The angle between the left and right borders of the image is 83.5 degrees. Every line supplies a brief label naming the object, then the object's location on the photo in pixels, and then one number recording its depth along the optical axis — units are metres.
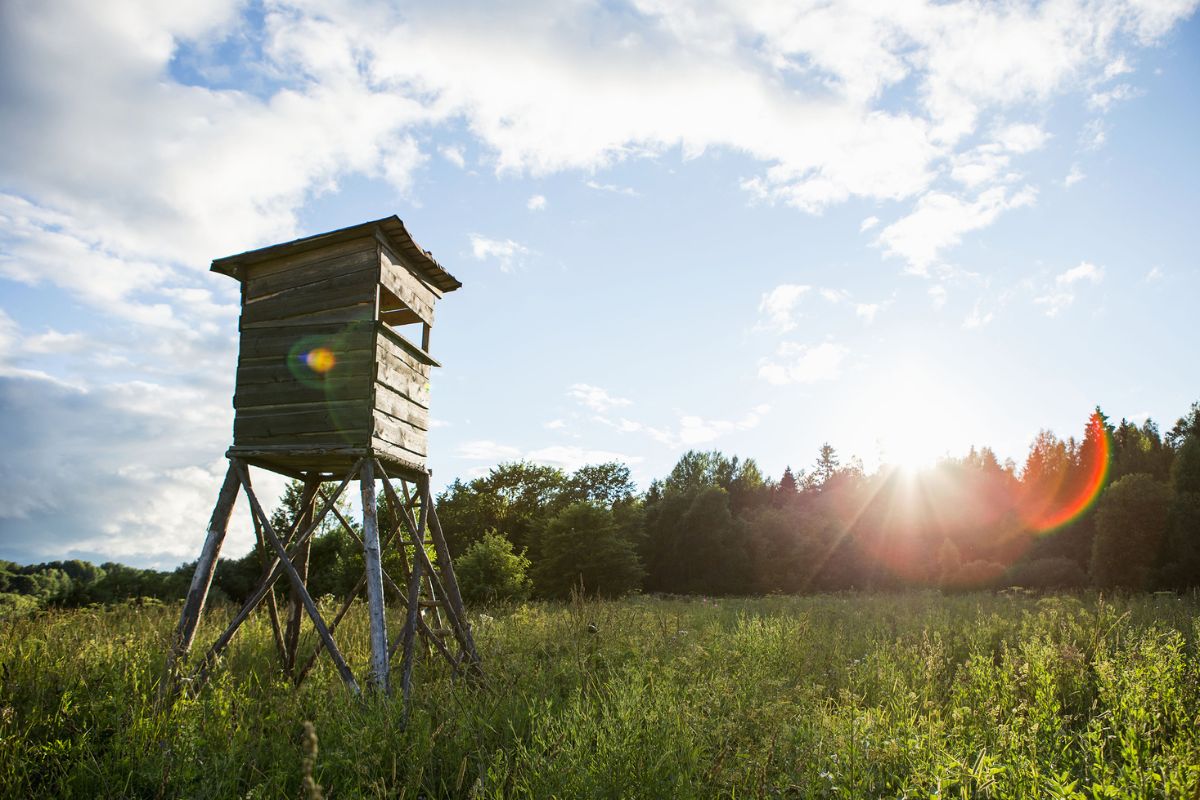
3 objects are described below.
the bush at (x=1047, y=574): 29.44
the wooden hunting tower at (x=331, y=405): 8.34
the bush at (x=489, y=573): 20.58
